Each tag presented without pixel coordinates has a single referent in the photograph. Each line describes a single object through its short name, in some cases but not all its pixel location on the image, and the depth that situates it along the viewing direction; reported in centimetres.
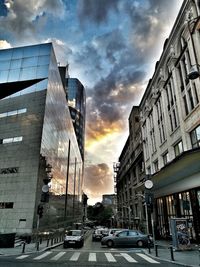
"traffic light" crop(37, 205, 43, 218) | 2010
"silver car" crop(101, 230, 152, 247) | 2298
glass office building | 3228
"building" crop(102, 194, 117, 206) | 12648
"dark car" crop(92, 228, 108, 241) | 3441
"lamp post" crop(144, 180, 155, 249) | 1842
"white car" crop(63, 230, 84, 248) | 2320
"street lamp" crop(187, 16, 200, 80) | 1135
